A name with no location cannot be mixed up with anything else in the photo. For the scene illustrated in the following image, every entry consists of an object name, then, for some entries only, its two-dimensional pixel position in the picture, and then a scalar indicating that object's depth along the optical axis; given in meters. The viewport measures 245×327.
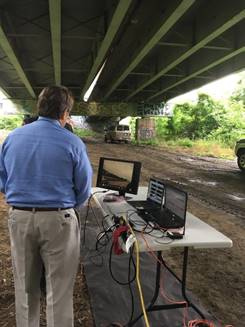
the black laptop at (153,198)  4.00
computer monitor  4.39
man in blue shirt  2.72
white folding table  3.10
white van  30.31
